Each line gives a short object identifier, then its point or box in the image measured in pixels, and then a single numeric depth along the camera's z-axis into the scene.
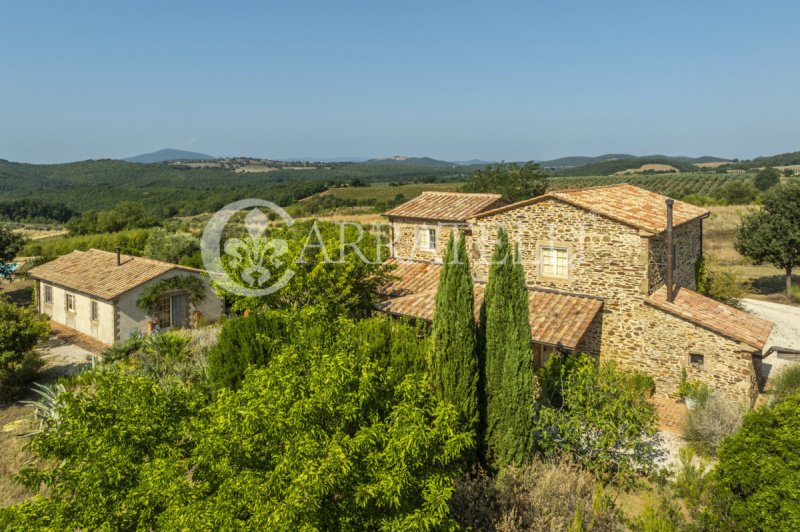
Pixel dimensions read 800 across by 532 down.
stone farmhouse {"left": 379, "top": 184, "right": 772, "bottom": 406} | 14.11
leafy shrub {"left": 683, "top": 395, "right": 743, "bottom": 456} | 11.95
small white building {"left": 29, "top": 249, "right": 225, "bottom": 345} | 22.06
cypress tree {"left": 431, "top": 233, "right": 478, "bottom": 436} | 10.44
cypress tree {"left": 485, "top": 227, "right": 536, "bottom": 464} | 10.28
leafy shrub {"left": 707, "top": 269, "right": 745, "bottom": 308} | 21.66
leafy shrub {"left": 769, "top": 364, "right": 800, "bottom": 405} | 13.75
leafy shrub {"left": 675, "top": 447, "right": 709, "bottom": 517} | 9.62
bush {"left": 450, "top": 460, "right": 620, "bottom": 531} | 8.52
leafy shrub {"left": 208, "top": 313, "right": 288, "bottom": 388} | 12.86
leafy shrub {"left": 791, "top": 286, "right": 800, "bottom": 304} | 26.83
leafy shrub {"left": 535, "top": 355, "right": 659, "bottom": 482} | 10.77
